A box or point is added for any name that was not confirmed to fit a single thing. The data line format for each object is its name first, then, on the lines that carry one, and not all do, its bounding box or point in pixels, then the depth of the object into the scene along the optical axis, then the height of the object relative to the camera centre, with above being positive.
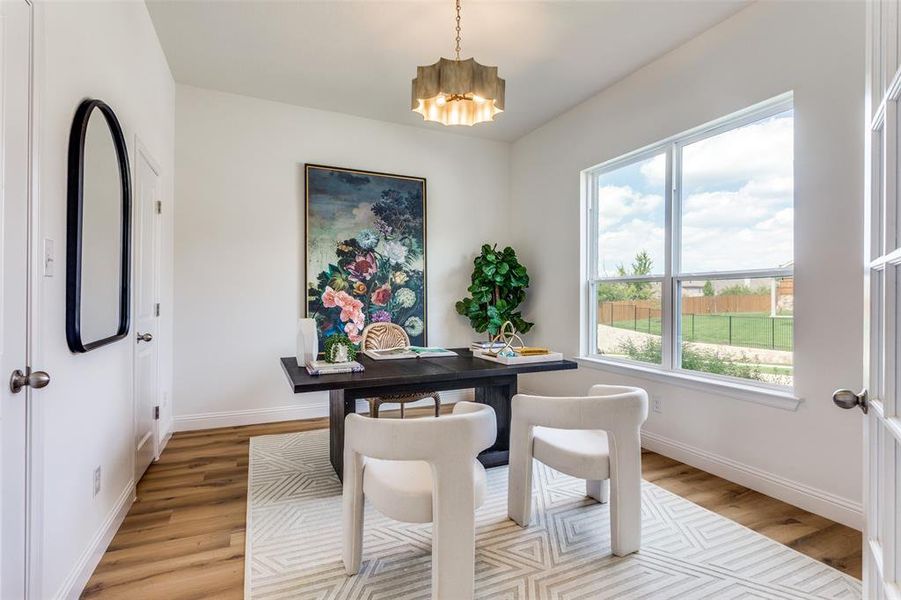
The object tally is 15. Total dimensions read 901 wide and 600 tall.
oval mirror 1.55 +0.29
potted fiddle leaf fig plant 4.36 +0.10
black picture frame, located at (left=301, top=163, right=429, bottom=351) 3.89 +0.68
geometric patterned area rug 1.63 -1.09
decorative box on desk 2.51 -0.34
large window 2.50 +0.35
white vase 2.37 -0.23
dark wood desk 2.08 -0.41
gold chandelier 2.10 +1.09
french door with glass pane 0.89 -0.04
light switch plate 1.39 +0.14
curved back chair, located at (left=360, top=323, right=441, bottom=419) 3.33 -0.29
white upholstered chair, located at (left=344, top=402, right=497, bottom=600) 1.43 -0.63
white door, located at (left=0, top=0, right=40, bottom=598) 1.15 +0.02
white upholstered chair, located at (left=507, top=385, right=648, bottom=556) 1.79 -0.64
